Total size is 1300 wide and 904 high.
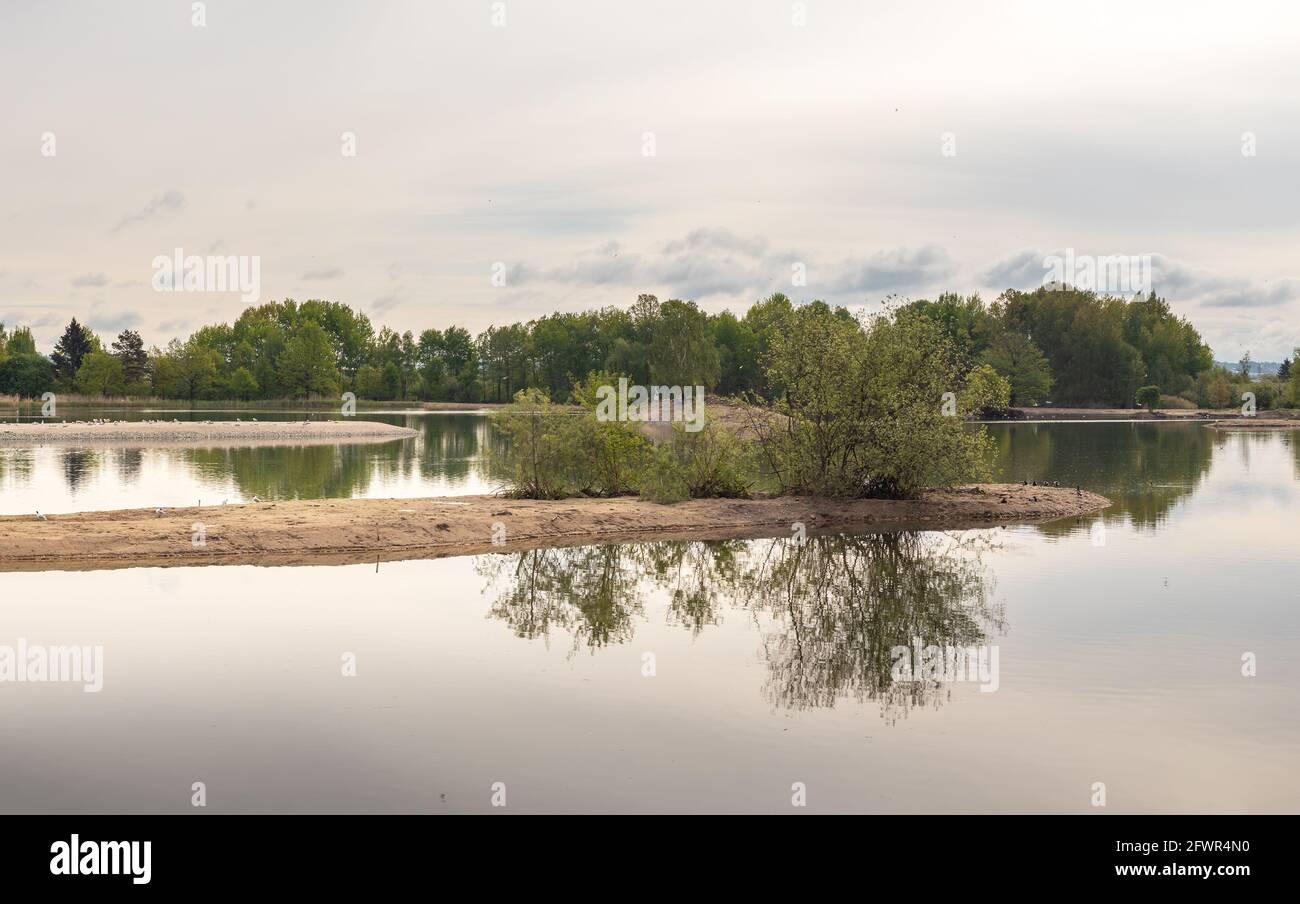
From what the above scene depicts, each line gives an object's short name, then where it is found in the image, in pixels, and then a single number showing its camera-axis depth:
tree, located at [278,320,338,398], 138.00
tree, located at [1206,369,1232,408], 127.94
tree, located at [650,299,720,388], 123.38
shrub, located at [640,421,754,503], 31.67
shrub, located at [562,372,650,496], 32.28
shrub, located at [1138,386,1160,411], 128.12
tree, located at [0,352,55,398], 130.88
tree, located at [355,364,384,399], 153.38
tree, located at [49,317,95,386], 139.00
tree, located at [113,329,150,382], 136.00
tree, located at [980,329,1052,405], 127.12
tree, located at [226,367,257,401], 138.12
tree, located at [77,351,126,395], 130.12
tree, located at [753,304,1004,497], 31.36
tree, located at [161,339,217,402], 133.88
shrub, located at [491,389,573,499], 31.53
